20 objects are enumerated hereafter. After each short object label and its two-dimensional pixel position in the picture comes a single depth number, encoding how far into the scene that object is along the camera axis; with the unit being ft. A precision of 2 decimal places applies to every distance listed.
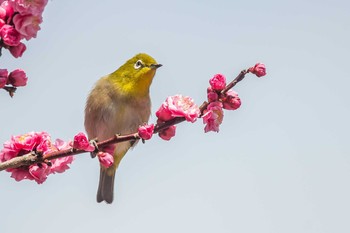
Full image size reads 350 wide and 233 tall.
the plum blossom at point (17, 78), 18.45
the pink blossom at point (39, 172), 19.72
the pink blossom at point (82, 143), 18.84
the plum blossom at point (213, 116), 20.01
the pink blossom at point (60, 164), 20.86
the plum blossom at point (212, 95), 20.18
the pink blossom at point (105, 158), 20.75
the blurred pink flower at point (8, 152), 19.94
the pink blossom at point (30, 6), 16.81
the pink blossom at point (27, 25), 16.99
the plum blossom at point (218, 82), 20.03
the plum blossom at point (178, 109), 19.61
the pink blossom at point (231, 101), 20.07
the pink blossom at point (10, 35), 16.93
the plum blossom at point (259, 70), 20.17
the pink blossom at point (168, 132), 20.80
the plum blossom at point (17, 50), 17.23
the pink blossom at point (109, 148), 21.23
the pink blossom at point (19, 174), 19.79
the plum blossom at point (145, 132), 19.58
